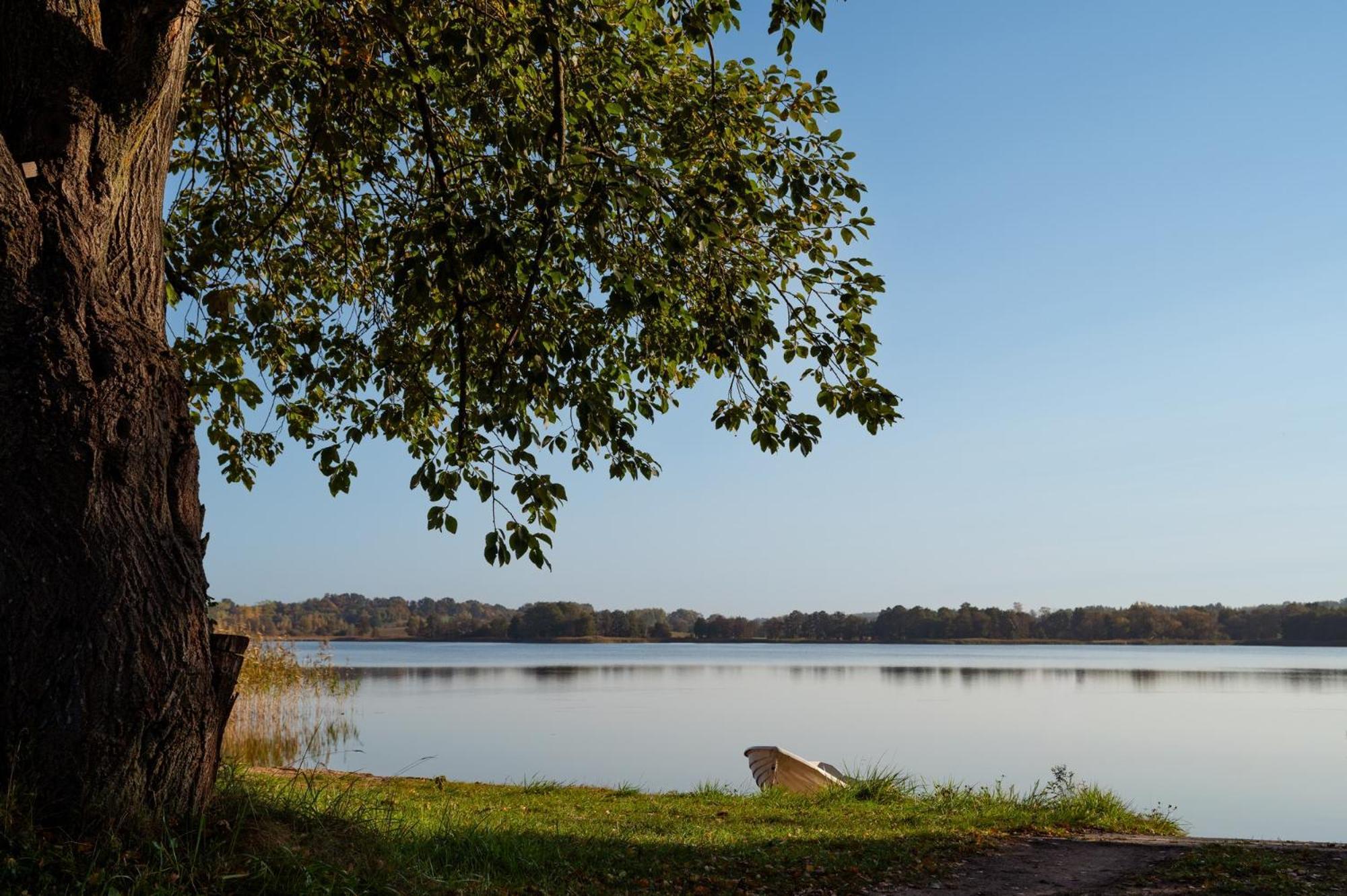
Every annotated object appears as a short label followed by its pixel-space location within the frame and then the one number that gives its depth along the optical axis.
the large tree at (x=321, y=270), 4.42
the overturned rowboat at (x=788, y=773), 14.19
